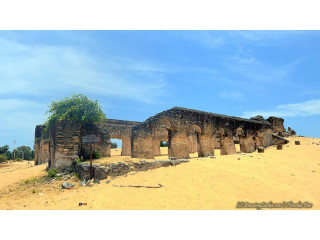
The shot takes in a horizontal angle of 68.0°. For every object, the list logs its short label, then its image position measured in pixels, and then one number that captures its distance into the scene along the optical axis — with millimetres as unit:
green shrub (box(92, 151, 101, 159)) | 14094
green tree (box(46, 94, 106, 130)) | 13970
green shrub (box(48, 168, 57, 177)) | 12578
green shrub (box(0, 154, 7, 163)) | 36769
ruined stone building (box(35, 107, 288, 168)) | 13547
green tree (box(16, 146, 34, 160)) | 48275
